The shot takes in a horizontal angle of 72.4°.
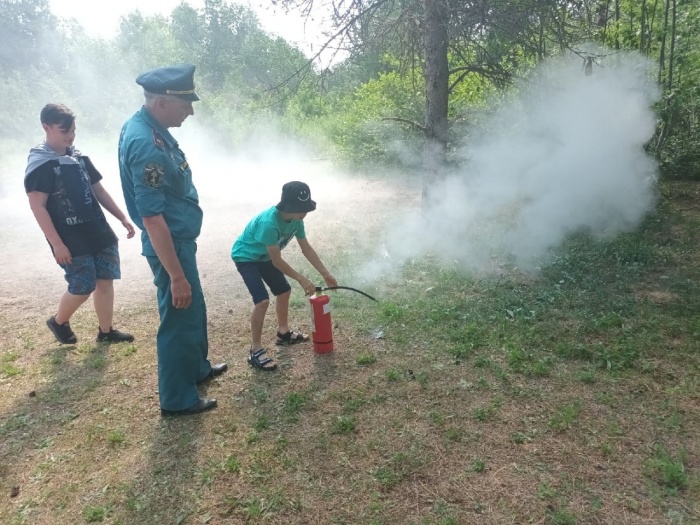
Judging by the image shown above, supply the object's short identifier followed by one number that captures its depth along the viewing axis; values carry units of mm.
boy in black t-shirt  3758
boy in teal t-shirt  3572
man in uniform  2766
